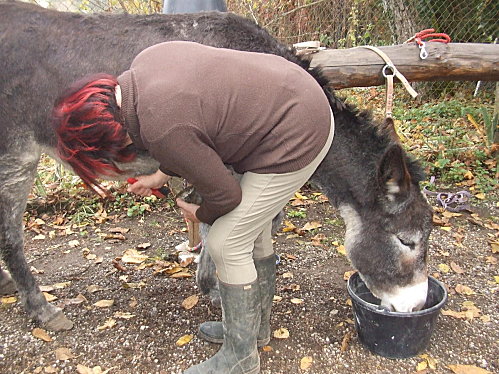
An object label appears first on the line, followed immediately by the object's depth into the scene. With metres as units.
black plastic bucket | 2.51
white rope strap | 2.94
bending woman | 1.71
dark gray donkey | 2.55
